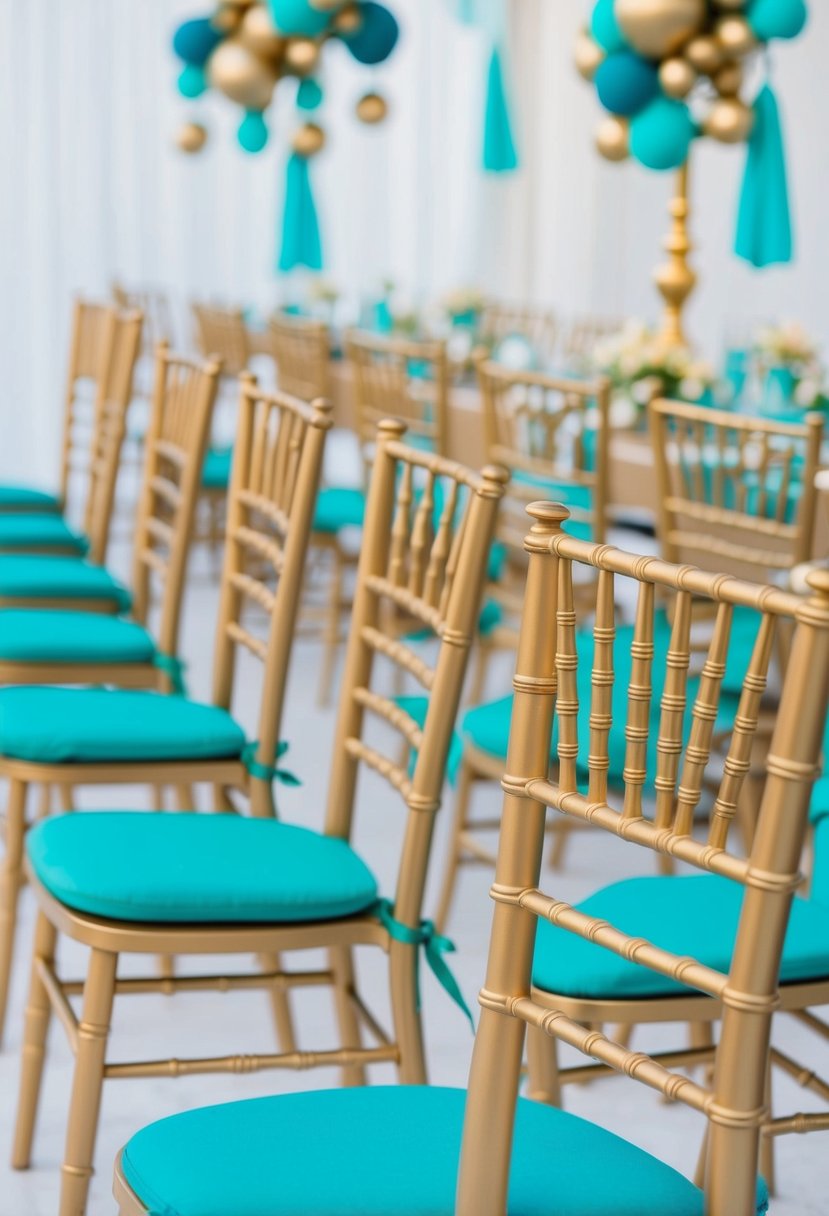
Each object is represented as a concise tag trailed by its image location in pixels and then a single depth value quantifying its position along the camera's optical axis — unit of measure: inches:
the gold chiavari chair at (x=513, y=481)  100.0
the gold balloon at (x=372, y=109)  237.3
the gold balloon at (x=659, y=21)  158.1
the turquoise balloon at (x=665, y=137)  160.9
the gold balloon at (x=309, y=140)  226.2
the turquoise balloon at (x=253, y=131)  225.0
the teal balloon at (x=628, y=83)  165.9
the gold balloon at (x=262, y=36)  214.1
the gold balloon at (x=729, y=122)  164.6
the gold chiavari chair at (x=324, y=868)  61.6
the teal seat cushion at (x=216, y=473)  184.7
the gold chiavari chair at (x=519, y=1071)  36.8
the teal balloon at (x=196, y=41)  225.1
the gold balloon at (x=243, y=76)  216.4
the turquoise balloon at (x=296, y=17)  203.0
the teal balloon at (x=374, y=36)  215.6
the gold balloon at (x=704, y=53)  162.6
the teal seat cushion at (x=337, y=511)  159.8
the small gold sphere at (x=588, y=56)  179.8
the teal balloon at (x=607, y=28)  167.6
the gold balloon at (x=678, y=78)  161.8
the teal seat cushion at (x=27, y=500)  148.3
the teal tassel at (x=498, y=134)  228.1
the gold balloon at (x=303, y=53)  214.1
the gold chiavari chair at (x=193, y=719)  79.7
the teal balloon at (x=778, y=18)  155.0
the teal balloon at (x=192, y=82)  231.0
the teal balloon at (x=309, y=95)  222.5
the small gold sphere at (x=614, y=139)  177.2
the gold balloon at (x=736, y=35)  159.9
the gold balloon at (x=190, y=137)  245.8
